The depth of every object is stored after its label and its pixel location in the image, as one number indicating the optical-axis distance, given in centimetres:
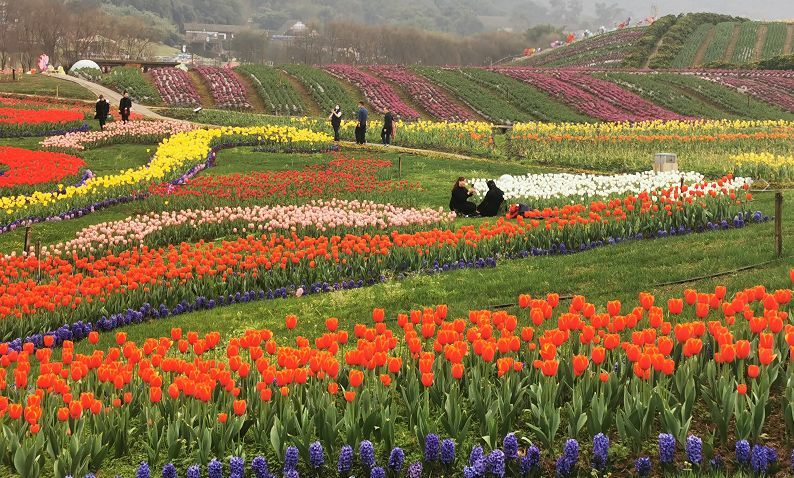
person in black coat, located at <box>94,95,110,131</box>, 3909
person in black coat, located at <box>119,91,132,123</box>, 4075
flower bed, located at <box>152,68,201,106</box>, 5603
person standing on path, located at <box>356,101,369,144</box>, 3700
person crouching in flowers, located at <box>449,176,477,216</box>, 2077
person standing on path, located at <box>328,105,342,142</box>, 3828
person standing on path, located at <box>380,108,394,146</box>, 3641
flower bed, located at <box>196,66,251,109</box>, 5591
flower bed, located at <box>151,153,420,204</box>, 2391
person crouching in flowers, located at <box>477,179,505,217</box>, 2055
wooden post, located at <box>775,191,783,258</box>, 1311
